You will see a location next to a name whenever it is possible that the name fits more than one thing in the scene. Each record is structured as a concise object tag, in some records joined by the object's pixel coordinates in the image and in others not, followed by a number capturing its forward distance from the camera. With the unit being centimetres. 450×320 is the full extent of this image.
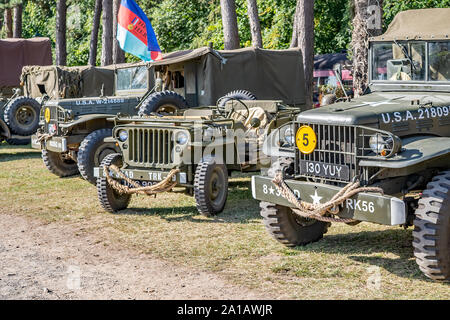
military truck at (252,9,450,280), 529
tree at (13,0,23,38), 3158
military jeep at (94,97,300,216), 806
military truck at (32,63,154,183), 1055
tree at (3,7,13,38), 3369
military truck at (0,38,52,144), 1650
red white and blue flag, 1518
